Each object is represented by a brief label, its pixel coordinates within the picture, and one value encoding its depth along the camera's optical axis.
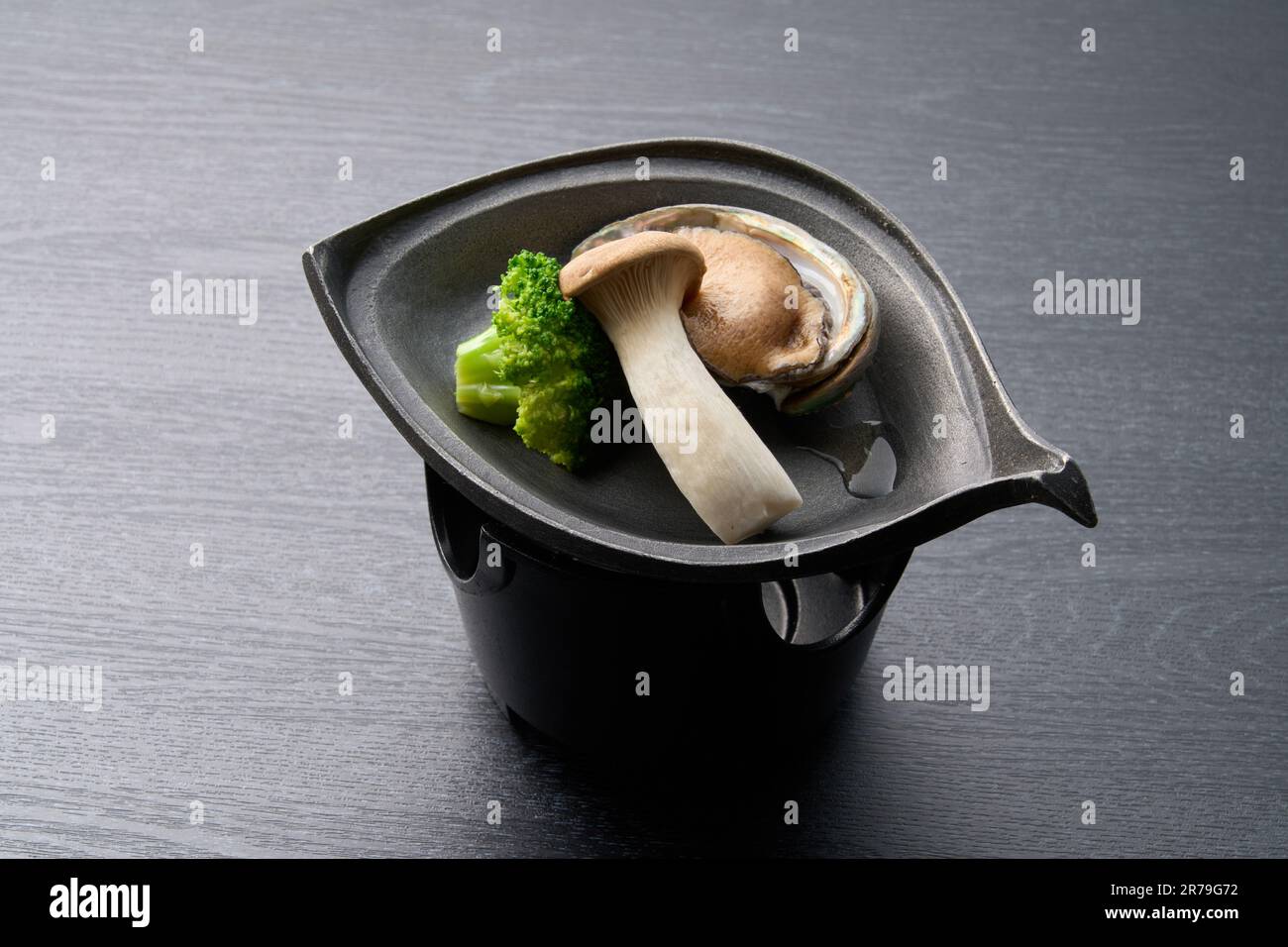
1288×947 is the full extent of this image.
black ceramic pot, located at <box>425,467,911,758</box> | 0.49
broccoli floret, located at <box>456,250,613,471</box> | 0.49
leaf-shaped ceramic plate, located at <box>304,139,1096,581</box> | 0.45
